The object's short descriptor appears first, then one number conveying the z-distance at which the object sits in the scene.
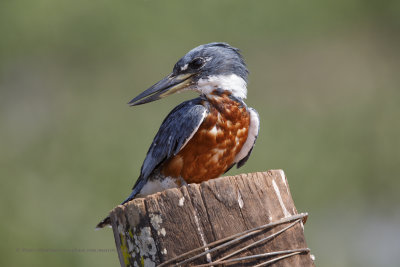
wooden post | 4.63
